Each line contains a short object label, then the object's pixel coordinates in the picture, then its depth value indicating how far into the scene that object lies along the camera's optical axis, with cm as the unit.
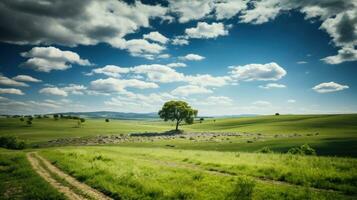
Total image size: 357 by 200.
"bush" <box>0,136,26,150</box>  6084
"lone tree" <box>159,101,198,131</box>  11188
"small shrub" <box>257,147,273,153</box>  4205
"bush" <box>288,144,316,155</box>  3850
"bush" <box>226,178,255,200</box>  1321
